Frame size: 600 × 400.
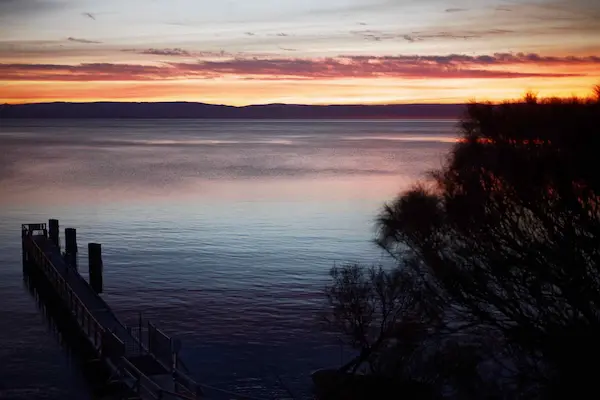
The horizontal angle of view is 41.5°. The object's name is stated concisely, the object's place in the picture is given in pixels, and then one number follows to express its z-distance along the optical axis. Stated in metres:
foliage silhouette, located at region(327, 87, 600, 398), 13.38
